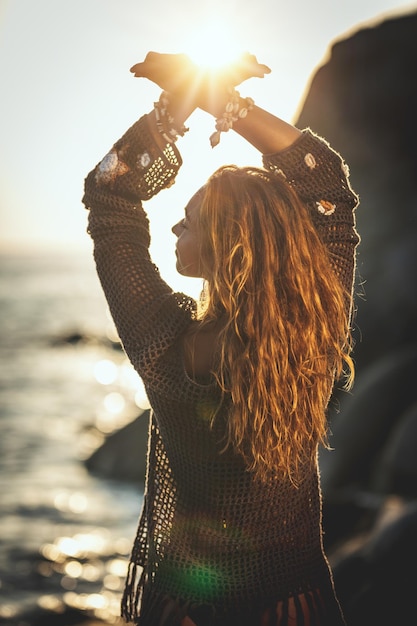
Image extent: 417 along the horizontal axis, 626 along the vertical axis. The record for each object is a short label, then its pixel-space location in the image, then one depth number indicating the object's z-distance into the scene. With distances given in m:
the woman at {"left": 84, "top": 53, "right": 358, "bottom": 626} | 2.14
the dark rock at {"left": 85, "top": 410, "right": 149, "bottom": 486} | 17.69
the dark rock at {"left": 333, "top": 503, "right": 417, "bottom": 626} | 5.79
